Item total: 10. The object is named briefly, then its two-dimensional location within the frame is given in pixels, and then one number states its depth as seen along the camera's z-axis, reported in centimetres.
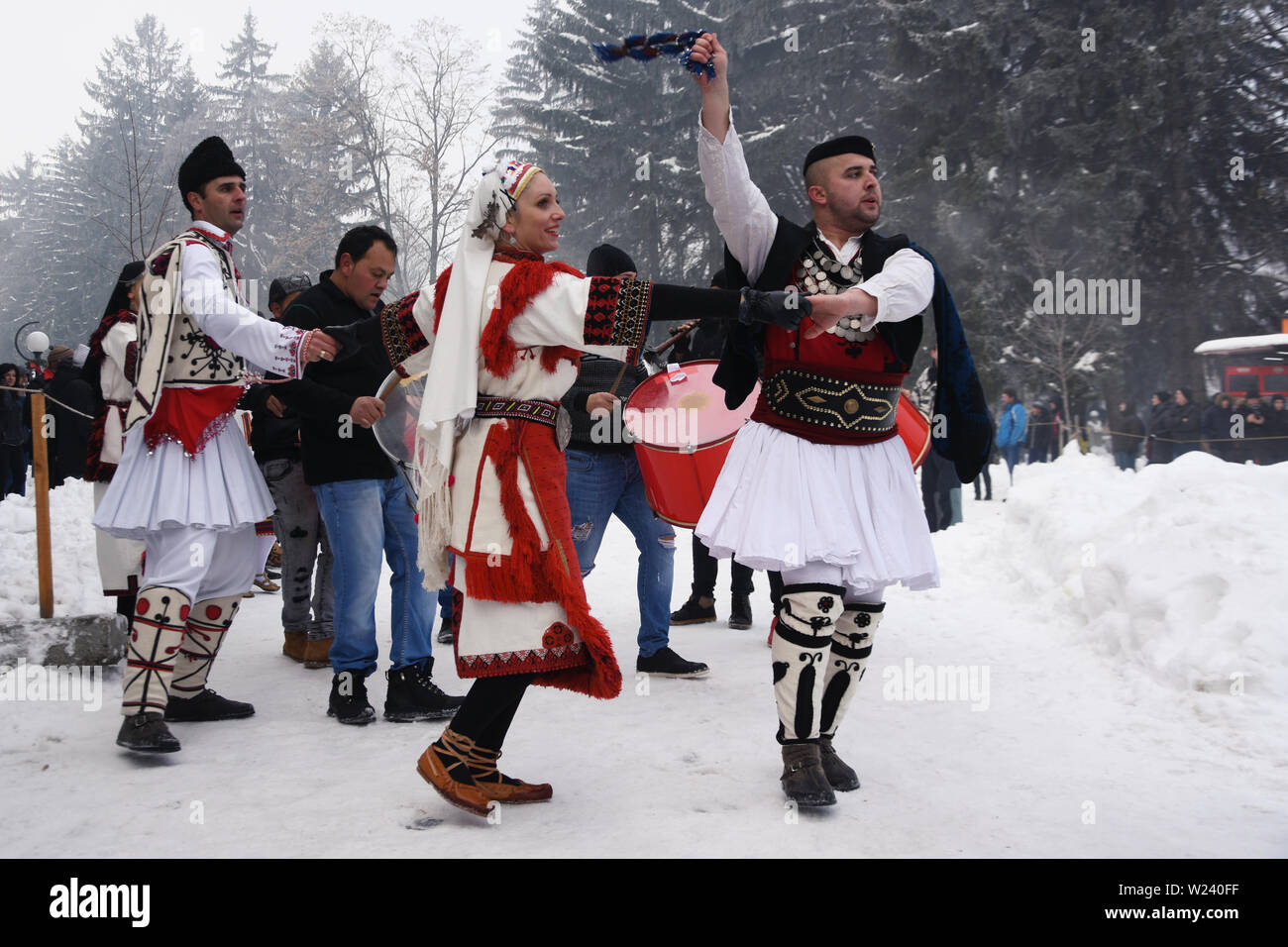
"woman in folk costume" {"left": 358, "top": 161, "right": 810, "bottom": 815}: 329
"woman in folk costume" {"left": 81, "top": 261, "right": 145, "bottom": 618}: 521
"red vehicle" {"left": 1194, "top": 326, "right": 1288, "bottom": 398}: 2330
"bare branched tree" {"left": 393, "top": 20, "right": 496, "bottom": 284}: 3027
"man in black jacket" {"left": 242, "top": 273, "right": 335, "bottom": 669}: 600
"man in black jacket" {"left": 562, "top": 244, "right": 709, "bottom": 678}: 539
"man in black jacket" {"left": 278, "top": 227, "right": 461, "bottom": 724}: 468
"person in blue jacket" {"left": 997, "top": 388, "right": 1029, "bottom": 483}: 1839
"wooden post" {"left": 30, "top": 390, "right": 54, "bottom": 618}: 525
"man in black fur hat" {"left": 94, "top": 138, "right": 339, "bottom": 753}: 408
